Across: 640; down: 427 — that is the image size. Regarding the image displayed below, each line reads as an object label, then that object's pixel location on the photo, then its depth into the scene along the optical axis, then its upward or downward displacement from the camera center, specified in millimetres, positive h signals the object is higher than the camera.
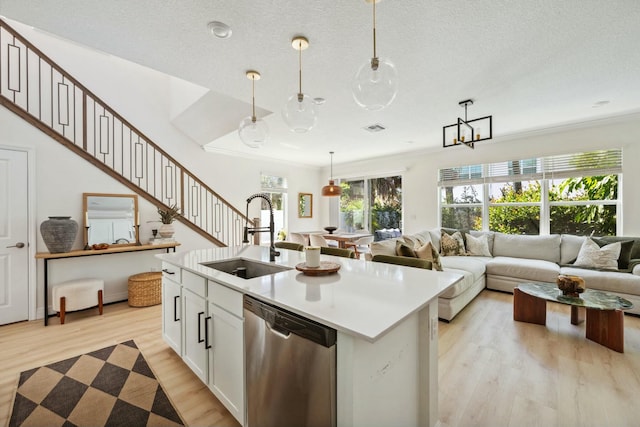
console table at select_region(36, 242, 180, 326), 2955 -497
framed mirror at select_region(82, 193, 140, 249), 3535 -77
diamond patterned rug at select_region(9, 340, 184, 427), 1623 -1266
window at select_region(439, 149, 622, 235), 4062 +330
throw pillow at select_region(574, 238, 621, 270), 3475 -573
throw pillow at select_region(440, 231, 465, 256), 4594 -555
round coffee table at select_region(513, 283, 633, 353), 2354 -962
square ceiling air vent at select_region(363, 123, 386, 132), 4176 +1395
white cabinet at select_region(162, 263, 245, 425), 1468 -779
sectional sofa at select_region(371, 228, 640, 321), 3100 -743
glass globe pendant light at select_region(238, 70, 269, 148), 2395 +748
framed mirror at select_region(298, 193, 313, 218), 7447 +233
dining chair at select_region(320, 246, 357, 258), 2506 -381
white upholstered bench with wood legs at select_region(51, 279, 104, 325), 3020 -977
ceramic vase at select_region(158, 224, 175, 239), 4004 -276
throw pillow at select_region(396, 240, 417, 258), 3174 -455
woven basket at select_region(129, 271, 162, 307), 3488 -1035
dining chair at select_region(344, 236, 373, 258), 5337 -635
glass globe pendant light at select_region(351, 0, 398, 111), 1537 +777
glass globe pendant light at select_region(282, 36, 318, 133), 2006 +795
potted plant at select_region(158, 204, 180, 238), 4008 -141
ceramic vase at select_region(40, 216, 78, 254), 3047 -235
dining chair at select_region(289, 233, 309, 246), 5441 -530
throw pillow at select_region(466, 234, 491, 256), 4549 -560
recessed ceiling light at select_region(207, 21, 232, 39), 1869 +1341
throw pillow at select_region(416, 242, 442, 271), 3209 -505
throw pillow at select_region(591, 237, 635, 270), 3471 -534
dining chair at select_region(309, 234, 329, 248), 5125 -526
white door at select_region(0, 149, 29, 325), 2967 -286
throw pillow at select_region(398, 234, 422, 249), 3729 -409
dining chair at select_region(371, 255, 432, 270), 2029 -384
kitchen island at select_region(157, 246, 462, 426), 990 -565
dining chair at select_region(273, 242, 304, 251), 3076 -395
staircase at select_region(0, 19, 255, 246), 3480 +1217
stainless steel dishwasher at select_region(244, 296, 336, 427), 1014 -678
